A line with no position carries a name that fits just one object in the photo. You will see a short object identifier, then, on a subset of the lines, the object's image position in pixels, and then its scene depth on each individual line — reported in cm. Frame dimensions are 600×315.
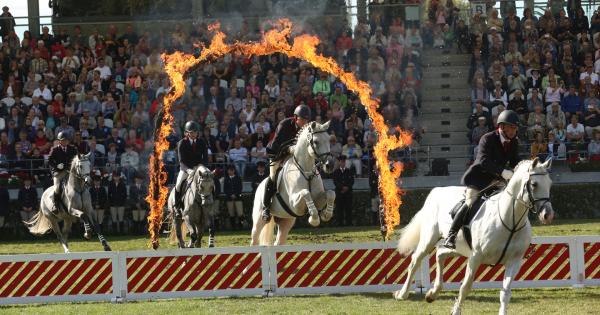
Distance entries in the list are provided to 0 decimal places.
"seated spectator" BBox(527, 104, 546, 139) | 2922
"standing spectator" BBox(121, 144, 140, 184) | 2880
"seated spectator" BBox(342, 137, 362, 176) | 2867
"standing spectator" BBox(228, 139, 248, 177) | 2883
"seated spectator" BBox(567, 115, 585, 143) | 2927
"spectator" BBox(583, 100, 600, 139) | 2947
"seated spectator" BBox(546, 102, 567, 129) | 2939
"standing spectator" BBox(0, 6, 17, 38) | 3378
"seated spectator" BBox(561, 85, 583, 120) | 3011
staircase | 3000
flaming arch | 1952
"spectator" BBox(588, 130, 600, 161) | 2872
